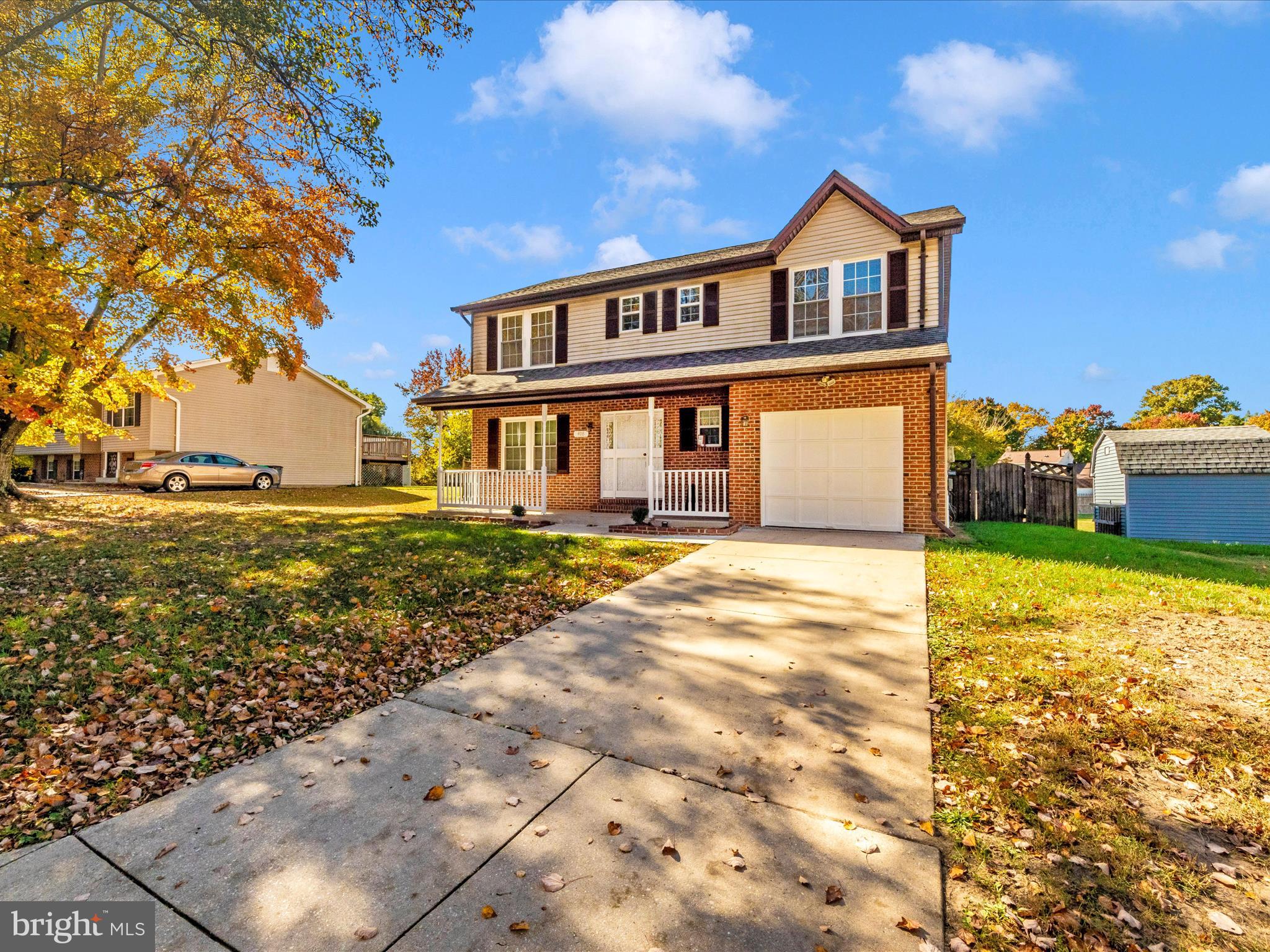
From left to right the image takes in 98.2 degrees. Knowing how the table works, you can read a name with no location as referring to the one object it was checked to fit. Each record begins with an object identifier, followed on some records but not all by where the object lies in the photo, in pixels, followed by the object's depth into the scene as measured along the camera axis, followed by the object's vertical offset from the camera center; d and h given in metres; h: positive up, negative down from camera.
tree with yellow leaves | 8.52 +5.95
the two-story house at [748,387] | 11.12 +2.16
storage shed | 15.30 +0.06
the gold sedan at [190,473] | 19.36 +0.28
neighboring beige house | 23.58 +2.44
